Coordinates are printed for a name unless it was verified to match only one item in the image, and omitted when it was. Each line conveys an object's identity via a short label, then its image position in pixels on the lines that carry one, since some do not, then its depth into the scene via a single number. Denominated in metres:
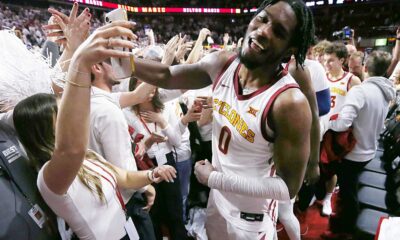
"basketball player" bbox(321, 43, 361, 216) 3.50
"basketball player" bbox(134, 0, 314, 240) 1.36
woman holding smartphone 0.82
